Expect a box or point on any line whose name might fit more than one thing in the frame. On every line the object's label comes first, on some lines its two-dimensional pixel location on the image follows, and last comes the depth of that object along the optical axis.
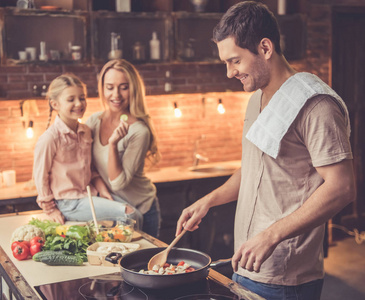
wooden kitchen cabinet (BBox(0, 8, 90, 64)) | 4.38
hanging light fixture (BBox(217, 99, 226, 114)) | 5.58
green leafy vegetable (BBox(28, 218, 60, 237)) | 2.70
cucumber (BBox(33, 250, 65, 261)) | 2.40
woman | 3.56
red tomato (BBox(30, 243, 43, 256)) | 2.48
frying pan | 1.92
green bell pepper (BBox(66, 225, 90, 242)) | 2.58
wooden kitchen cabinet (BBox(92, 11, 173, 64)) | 4.73
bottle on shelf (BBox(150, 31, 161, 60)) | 4.95
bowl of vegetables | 2.61
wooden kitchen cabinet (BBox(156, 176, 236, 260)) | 4.74
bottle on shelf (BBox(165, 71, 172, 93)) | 5.19
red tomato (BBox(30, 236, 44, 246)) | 2.52
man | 1.91
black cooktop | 1.93
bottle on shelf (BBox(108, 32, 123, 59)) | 4.75
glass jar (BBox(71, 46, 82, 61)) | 4.62
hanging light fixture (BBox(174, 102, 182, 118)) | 5.38
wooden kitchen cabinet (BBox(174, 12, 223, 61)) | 5.00
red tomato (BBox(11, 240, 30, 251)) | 2.49
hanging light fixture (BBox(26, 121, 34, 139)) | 4.70
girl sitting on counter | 3.29
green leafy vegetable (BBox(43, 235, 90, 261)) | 2.48
